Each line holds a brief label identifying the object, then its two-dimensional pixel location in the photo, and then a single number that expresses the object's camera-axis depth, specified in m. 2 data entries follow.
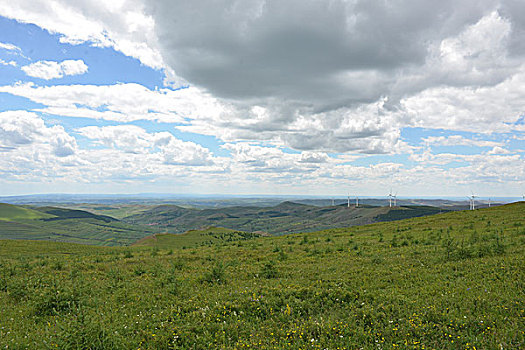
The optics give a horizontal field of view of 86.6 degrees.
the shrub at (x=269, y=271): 17.52
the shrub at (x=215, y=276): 16.74
